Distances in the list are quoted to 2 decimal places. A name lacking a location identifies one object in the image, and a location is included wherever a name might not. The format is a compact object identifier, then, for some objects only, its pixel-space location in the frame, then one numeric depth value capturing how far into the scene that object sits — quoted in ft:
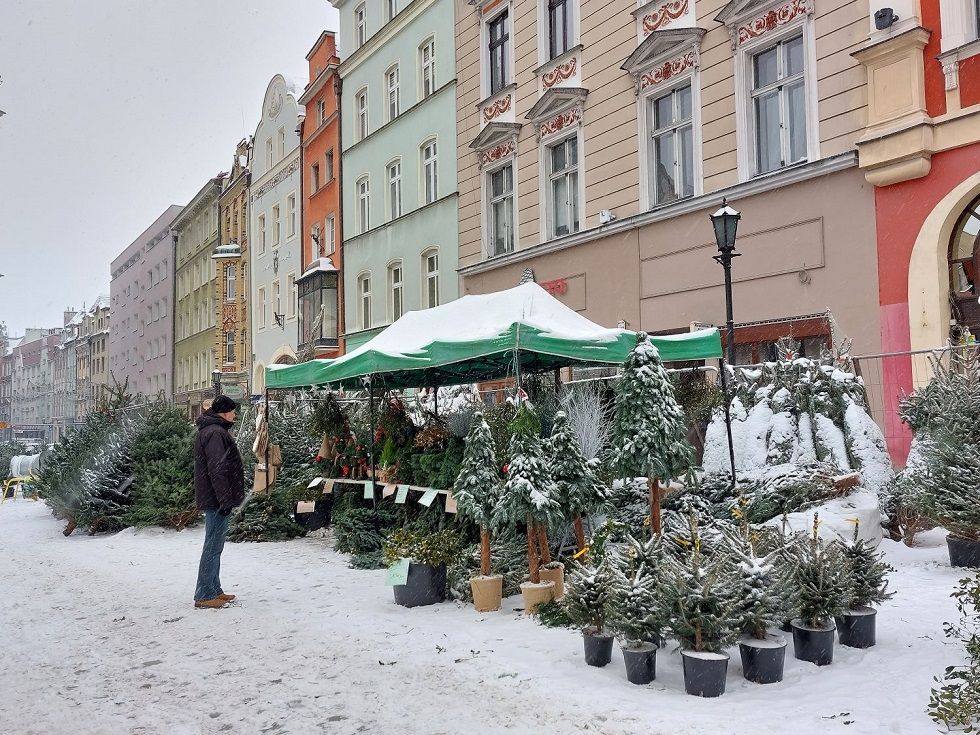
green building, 73.51
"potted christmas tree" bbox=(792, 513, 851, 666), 16.78
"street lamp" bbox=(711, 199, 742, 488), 34.12
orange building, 93.45
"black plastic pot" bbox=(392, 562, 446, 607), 23.98
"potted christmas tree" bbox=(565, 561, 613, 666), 17.49
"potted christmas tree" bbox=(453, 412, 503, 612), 22.95
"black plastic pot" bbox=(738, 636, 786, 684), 15.96
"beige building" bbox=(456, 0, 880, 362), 40.32
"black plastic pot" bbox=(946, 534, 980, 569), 23.79
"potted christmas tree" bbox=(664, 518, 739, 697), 15.53
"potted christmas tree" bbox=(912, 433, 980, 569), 23.39
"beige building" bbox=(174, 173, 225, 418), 145.48
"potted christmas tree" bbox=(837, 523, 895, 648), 17.57
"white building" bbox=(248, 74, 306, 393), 108.88
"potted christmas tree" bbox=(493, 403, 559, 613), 22.18
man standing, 25.27
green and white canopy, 27.43
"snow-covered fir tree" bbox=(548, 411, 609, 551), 23.25
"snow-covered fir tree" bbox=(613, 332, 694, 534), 21.38
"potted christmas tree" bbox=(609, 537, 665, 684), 16.38
